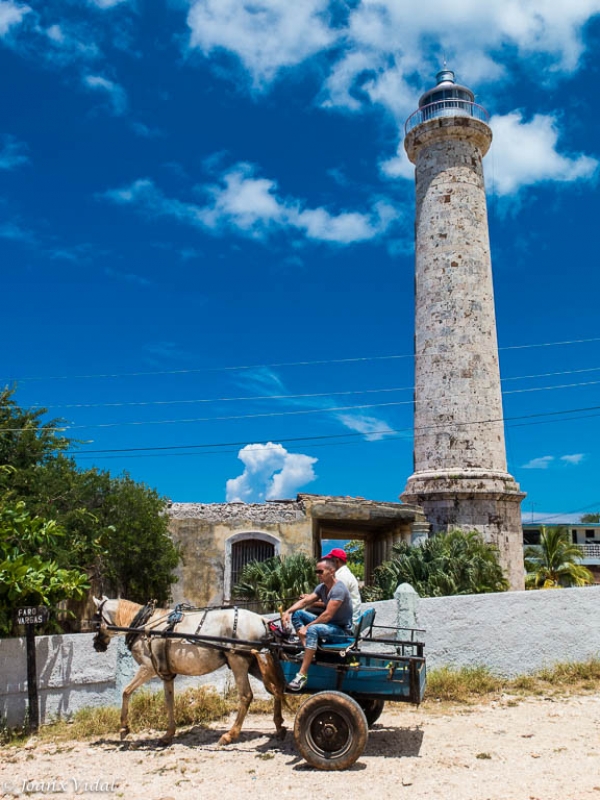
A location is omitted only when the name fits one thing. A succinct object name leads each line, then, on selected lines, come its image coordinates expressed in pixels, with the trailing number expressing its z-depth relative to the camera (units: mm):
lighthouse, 19562
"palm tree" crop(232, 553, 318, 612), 16000
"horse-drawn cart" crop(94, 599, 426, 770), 7234
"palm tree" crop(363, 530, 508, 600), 14641
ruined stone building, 17562
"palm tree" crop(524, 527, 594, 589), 28984
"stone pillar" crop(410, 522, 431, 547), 18703
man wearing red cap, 8062
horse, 8422
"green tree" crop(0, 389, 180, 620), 13227
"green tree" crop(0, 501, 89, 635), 9766
